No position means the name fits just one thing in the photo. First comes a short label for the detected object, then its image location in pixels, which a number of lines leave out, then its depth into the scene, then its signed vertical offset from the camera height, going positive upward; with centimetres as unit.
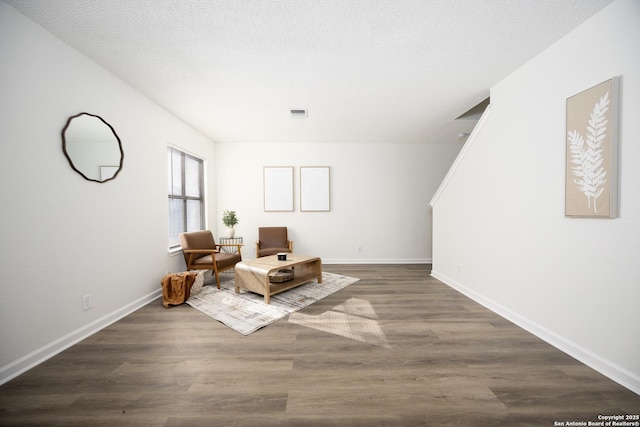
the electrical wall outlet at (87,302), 215 -85
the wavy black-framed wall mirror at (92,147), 207 +62
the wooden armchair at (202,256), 342 -72
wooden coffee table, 294 -87
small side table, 483 -66
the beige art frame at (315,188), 512 +48
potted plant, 466 -22
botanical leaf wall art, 160 +42
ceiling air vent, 340 +147
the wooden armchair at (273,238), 475 -58
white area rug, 244 -115
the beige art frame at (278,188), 510 +48
